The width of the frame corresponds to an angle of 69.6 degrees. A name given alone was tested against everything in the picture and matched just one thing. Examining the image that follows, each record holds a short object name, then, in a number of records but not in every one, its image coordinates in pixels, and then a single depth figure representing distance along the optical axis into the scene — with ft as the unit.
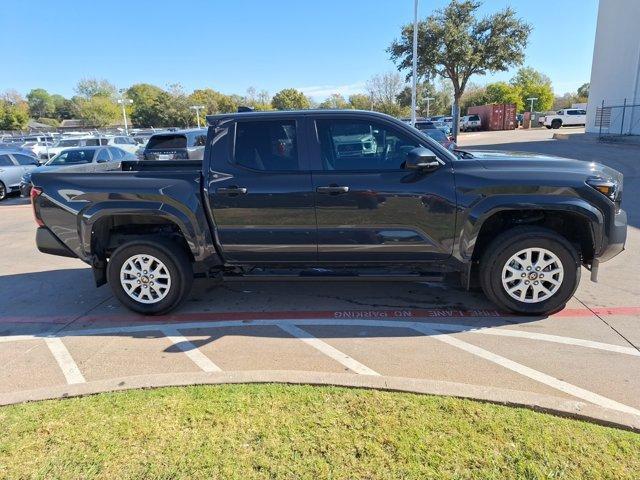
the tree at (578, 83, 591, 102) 306.14
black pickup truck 13.44
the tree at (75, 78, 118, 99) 326.24
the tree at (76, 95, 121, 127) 253.44
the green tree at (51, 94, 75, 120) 320.25
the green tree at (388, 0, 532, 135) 112.06
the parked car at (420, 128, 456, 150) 50.39
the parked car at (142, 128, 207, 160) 39.88
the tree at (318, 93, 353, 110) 219.73
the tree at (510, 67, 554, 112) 251.03
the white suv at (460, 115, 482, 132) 172.04
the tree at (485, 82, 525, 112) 229.86
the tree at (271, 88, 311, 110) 225.31
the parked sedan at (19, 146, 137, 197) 44.86
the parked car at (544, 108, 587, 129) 154.48
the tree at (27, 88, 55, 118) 367.64
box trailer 165.68
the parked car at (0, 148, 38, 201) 46.96
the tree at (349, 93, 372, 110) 206.60
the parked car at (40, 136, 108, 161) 68.08
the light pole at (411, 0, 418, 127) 80.02
